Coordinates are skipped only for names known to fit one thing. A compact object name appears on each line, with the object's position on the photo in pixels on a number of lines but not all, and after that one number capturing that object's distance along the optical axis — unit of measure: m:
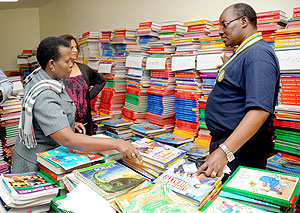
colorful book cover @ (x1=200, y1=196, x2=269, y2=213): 0.90
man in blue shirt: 1.20
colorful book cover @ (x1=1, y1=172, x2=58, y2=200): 1.03
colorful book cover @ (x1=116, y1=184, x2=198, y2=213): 0.90
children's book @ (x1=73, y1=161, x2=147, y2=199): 1.03
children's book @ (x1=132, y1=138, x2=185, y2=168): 1.26
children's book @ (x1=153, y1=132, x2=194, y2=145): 2.20
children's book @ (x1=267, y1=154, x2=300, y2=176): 1.62
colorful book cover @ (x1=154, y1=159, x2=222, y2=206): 0.99
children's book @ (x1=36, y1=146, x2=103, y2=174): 1.19
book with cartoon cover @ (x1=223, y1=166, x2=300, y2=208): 0.91
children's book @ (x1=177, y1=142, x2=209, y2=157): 2.04
